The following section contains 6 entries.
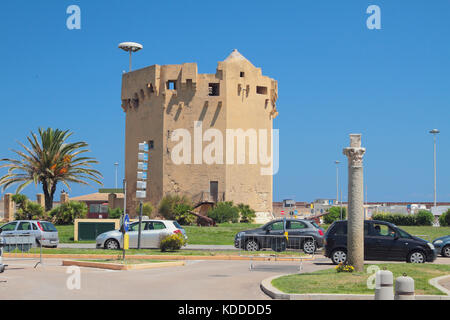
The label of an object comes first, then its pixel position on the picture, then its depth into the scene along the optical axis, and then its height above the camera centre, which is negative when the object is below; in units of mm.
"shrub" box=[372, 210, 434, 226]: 49875 -2272
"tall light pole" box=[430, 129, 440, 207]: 55125 +5483
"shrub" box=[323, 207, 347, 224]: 48906 -2023
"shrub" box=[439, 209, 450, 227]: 47941 -2212
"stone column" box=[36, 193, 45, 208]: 51025 -889
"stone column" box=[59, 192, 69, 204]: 61312 -864
